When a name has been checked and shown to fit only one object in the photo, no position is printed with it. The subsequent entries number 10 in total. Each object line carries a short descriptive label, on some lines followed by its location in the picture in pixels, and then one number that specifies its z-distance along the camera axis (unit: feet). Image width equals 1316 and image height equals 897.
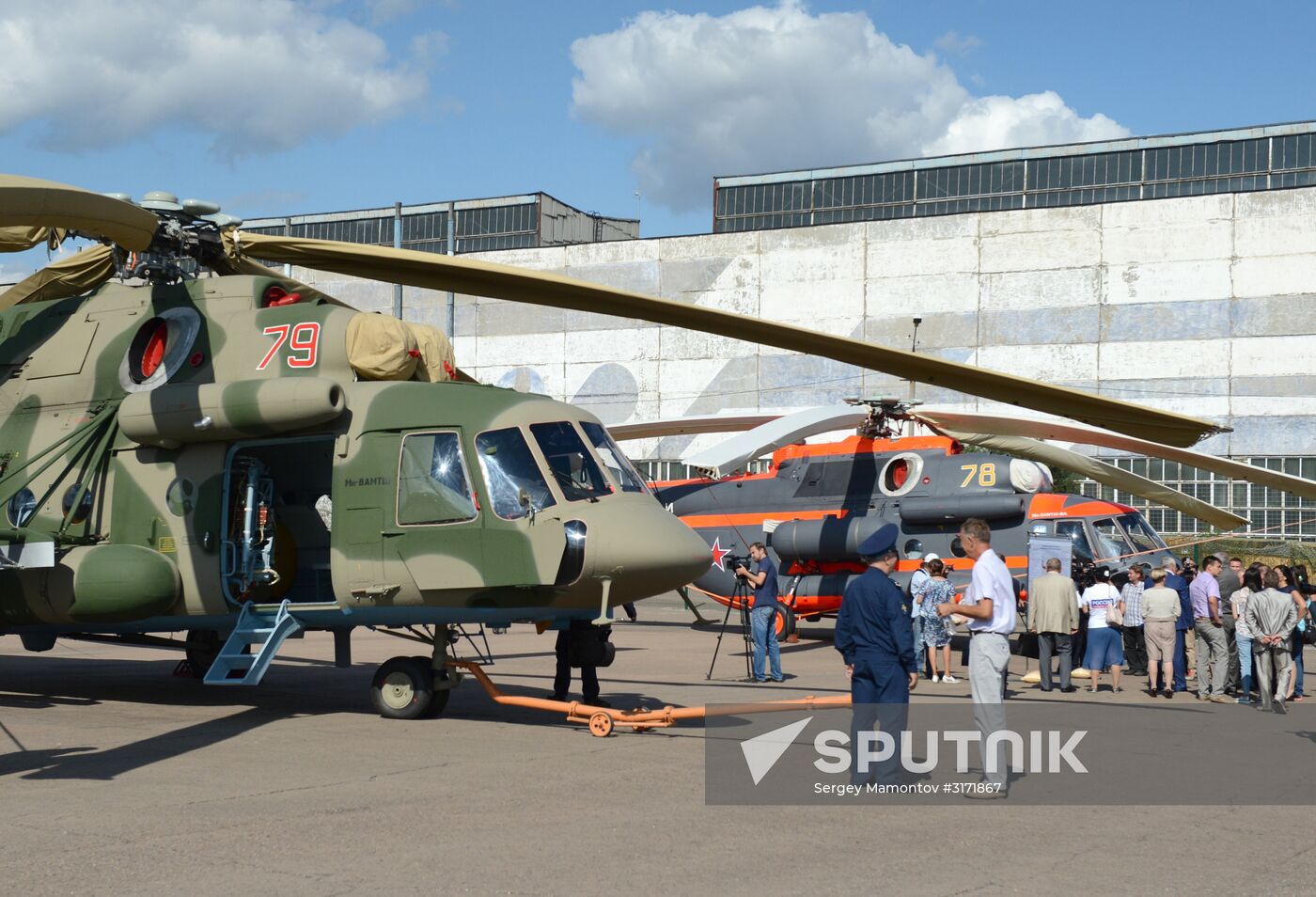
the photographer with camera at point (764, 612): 48.98
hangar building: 122.31
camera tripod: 49.38
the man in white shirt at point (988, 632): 26.22
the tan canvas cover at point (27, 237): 38.22
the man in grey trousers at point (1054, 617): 47.24
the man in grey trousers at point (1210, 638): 45.37
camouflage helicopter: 33.88
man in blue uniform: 26.22
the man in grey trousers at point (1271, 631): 42.14
